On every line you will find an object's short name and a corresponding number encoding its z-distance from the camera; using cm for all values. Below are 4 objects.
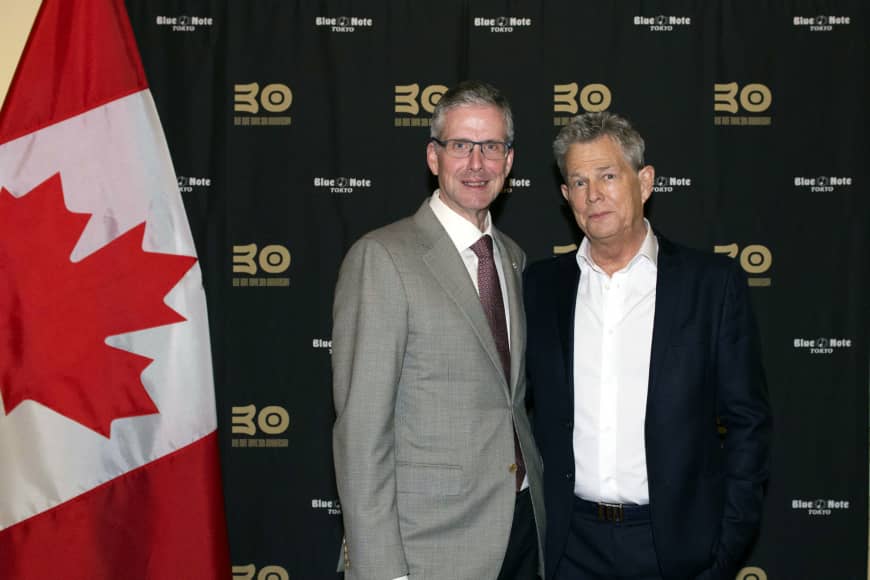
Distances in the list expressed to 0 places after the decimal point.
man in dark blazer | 215
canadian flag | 255
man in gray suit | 195
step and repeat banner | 360
